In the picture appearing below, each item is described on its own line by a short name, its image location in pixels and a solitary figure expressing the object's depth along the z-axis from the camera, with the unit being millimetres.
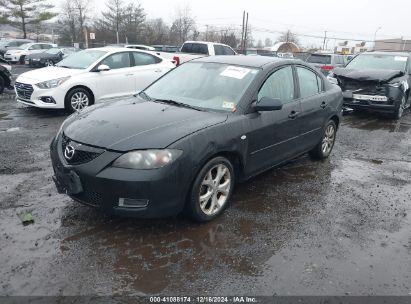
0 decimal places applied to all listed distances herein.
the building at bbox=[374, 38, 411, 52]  51219
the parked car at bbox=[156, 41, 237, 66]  14758
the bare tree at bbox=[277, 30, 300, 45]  75375
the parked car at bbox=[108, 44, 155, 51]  18922
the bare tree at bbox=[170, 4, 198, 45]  54594
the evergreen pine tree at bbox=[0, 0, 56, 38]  42750
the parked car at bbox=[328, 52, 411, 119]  9242
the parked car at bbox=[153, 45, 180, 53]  22416
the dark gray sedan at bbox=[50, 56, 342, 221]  3193
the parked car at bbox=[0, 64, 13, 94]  11173
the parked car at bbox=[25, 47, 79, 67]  21859
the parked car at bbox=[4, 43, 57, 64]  24000
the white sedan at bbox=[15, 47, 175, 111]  8166
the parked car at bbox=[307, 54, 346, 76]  17383
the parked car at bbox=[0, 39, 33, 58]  25834
